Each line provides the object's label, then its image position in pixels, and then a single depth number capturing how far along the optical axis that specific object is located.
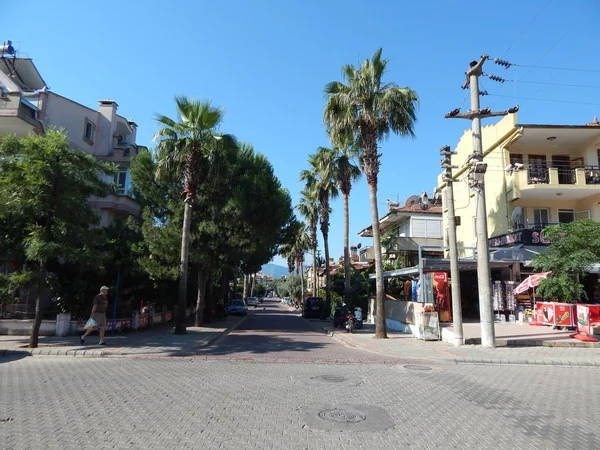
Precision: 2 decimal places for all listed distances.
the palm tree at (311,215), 37.18
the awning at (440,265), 19.84
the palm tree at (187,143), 17.30
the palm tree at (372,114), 16.84
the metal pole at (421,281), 17.34
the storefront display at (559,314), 16.72
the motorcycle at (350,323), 20.11
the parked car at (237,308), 36.53
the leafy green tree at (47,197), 11.86
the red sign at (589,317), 15.39
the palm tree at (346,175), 26.78
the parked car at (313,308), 33.56
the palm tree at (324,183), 26.95
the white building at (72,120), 20.69
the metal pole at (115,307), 16.69
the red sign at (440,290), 17.91
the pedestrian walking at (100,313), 13.38
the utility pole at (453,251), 14.69
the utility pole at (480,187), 14.16
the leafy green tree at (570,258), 15.52
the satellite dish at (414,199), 32.44
